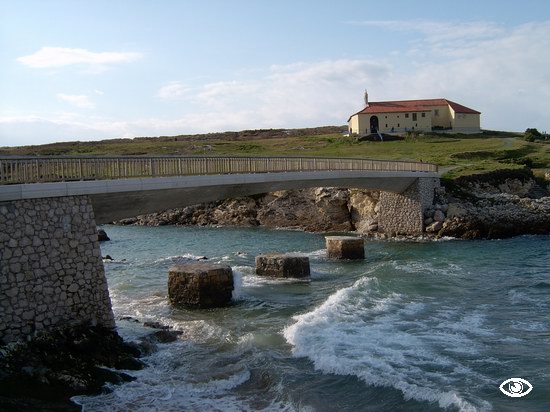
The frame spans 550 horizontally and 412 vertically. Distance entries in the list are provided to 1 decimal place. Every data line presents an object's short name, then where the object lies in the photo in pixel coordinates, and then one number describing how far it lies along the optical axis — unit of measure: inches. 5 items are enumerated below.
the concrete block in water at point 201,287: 916.6
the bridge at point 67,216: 625.9
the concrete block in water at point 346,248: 1395.8
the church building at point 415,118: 3663.9
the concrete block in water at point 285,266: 1155.9
